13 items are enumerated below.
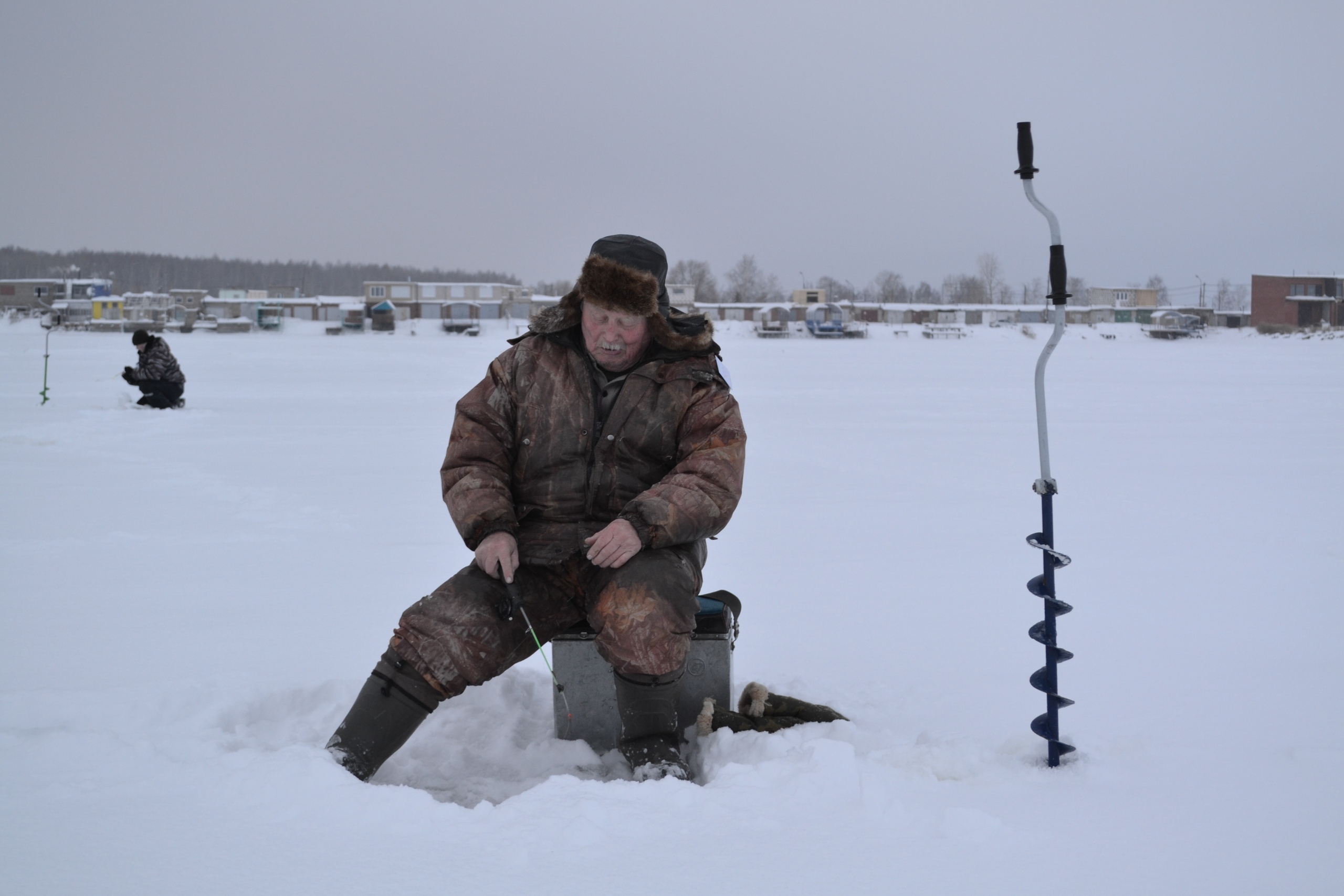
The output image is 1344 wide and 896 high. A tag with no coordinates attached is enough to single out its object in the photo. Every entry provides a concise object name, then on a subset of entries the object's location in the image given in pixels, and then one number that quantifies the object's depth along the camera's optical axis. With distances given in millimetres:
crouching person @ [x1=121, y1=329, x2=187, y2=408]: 12680
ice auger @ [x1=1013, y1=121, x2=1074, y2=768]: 2381
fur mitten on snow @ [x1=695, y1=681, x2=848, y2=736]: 2699
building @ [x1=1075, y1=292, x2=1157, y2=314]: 96000
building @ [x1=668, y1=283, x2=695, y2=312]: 91125
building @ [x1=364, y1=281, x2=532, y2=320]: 87938
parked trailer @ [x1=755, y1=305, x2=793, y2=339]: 57562
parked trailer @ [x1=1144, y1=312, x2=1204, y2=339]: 56844
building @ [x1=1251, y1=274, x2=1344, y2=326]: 73188
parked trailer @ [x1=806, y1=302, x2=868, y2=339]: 57156
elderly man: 2482
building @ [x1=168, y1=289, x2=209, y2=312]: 111188
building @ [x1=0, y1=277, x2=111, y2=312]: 105875
